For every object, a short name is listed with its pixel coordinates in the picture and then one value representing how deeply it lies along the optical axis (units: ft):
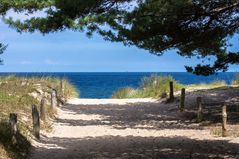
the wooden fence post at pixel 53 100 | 85.46
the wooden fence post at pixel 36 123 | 58.54
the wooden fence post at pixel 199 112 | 74.26
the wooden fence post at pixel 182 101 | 87.91
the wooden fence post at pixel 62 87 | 112.38
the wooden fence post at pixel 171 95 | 102.68
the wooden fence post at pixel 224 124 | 61.77
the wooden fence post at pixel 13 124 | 49.38
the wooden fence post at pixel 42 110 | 70.49
